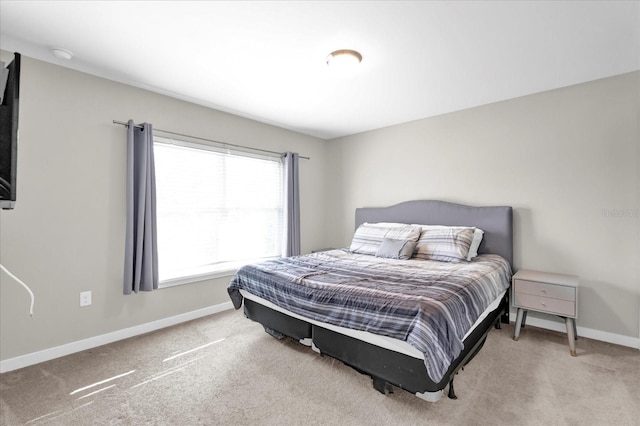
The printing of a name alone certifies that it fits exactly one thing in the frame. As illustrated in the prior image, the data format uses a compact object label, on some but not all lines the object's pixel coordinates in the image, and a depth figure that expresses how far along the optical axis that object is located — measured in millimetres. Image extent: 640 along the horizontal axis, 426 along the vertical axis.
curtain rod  2747
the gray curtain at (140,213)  2719
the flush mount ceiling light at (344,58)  2262
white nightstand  2406
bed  1664
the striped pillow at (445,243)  2971
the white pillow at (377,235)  3392
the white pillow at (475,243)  3022
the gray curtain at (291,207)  4172
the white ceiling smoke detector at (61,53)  2236
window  3096
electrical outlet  2523
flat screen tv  1220
